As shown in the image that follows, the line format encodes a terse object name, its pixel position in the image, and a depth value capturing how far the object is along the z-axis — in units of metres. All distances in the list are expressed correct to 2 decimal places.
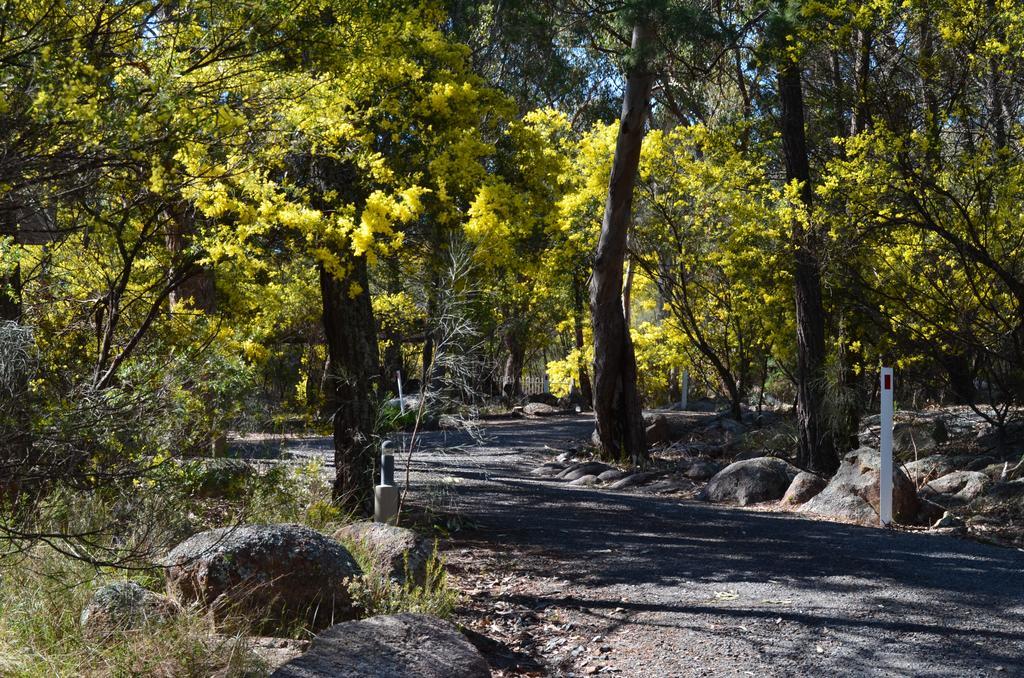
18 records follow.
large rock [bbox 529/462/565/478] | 15.42
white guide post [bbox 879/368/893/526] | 8.66
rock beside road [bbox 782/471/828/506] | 10.41
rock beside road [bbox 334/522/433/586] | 6.41
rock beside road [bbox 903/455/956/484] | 11.26
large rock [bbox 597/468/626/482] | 13.95
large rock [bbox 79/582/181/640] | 4.69
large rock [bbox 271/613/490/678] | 4.18
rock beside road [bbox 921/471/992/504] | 10.14
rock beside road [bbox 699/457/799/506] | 11.03
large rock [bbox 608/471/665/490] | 13.48
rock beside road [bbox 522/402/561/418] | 27.42
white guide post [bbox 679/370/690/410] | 24.62
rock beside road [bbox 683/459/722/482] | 13.30
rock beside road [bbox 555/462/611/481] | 14.64
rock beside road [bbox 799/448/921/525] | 9.14
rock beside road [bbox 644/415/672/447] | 18.05
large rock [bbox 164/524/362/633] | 5.36
